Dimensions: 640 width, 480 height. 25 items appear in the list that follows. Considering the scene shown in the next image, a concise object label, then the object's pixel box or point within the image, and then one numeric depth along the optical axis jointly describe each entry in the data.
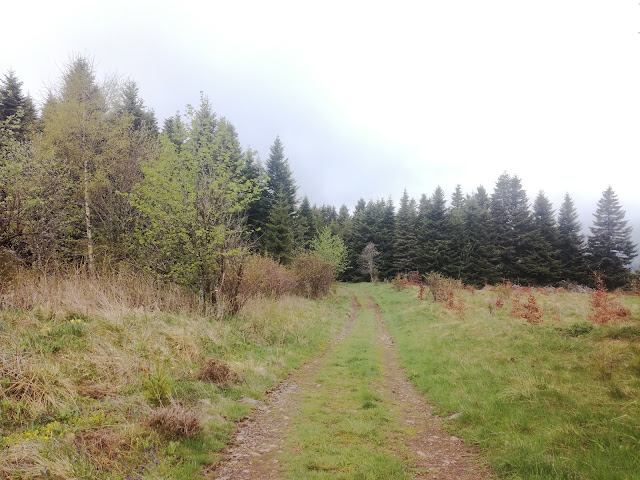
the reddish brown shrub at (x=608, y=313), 12.72
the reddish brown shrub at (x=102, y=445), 4.16
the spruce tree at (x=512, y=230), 47.22
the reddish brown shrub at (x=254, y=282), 13.80
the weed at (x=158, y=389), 5.91
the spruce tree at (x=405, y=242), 56.31
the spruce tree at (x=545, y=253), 45.72
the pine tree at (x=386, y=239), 59.25
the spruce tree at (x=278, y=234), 37.03
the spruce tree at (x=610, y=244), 45.19
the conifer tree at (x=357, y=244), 62.31
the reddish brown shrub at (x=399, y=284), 38.25
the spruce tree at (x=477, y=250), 48.69
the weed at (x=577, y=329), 10.47
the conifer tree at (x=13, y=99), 28.80
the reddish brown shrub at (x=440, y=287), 24.50
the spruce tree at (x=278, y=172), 43.12
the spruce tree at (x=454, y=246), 51.12
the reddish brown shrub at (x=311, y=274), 28.89
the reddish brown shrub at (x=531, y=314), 13.63
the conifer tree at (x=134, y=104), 29.64
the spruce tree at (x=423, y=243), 53.91
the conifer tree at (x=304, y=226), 50.93
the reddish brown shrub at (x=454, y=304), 18.84
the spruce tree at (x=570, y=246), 46.09
